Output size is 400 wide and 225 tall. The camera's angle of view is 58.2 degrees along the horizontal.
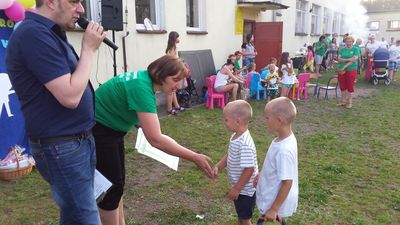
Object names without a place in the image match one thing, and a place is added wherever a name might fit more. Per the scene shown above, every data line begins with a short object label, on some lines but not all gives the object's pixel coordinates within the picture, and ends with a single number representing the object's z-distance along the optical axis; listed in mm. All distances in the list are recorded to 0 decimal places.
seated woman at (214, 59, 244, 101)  8680
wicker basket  4219
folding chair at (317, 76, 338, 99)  10399
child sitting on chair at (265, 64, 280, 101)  9313
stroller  12797
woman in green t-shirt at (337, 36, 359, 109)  8477
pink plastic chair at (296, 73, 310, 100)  10156
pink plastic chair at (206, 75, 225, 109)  8754
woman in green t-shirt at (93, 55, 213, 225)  2150
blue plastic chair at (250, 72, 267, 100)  9953
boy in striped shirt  2459
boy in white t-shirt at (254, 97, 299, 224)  2191
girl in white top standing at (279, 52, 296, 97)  9461
